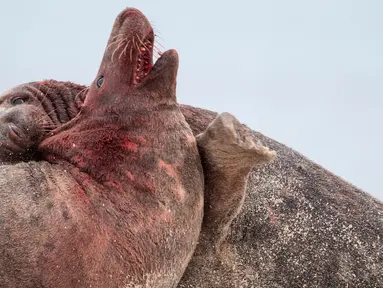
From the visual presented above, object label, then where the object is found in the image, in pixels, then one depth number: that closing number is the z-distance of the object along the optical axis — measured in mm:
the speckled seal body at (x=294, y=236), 7773
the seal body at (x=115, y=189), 5984
